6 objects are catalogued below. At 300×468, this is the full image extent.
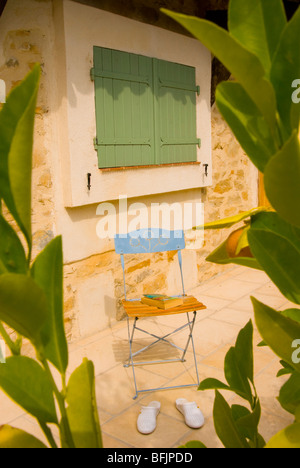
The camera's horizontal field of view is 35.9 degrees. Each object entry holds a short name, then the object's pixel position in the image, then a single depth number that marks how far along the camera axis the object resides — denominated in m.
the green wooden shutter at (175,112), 4.41
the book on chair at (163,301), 3.29
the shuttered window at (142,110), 3.88
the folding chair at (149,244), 3.54
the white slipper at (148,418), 2.64
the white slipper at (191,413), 2.67
